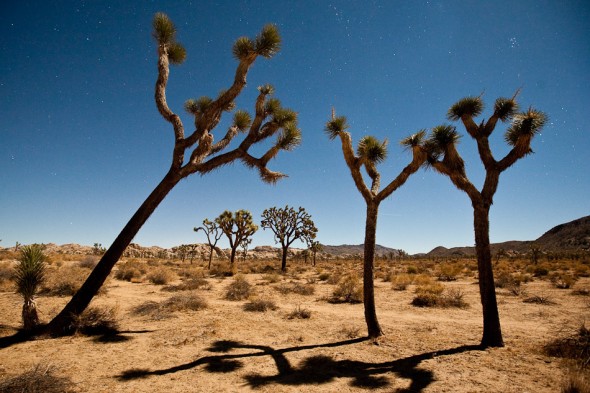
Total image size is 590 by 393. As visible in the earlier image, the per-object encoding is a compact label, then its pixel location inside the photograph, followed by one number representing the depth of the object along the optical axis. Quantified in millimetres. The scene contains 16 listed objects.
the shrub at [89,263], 19578
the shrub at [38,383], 3785
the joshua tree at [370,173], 7152
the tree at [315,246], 39594
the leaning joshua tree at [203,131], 6539
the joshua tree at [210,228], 30923
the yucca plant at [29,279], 6320
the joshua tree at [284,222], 30203
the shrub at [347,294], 12508
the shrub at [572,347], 5457
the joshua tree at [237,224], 28484
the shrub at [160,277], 15930
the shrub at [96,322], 6723
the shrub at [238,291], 12436
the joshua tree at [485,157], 6504
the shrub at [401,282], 15844
